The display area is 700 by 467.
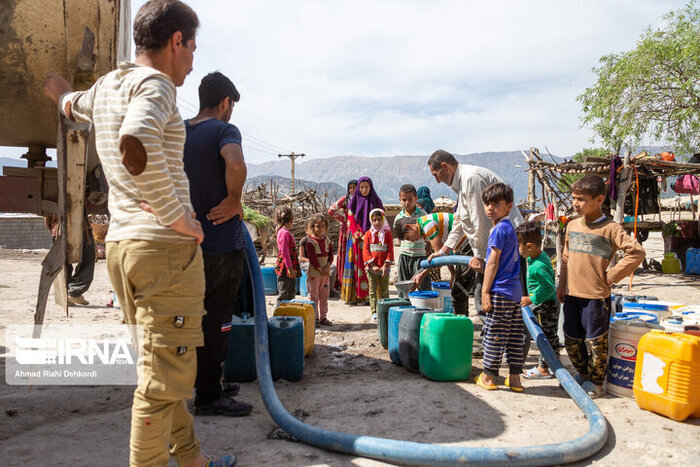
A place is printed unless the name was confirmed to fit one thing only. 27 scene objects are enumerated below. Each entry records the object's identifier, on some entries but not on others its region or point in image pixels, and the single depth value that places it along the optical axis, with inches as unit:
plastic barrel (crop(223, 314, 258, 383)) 144.6
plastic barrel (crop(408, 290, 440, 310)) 183.2
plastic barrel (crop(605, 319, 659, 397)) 134.6
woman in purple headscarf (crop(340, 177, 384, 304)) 297.7
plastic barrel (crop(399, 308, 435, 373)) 157.8
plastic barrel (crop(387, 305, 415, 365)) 167.6
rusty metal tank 102.8
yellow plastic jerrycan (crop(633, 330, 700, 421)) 117.2
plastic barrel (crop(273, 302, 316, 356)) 169.9
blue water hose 91.7
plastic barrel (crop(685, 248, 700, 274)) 445.4
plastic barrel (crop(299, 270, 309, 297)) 330.3
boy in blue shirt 141.3
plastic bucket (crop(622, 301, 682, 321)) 168.2
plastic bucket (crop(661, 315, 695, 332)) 138.6
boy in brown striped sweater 138.4
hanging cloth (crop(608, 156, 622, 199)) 412.5
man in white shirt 169.6
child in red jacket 252.7
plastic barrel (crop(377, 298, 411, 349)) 185.7
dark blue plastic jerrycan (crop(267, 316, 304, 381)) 148.5
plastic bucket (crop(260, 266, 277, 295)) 342.0
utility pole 1509.2
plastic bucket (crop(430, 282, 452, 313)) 225.9
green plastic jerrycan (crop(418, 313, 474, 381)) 145.9
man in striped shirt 67.7
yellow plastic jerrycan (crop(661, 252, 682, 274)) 462.7
